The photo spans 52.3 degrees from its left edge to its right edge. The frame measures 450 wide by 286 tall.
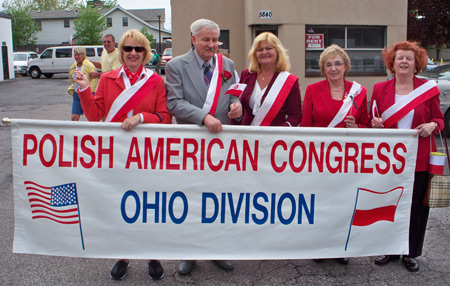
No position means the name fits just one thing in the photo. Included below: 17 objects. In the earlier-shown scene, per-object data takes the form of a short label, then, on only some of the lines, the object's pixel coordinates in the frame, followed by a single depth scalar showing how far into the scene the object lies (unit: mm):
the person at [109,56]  8391
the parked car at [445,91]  9250
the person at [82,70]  8477
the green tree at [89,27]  50166
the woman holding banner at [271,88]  3635
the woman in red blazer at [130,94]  3443
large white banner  3305
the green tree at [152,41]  49688
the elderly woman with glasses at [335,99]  3625
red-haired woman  3523
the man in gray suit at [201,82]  3498
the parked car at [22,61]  32250
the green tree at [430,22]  17031
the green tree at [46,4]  82475
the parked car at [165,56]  30828
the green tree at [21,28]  50000
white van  28781
